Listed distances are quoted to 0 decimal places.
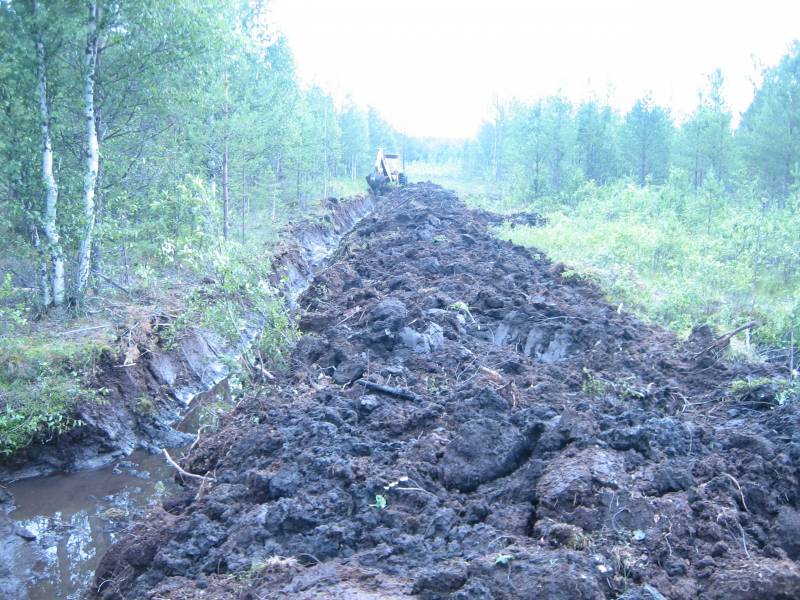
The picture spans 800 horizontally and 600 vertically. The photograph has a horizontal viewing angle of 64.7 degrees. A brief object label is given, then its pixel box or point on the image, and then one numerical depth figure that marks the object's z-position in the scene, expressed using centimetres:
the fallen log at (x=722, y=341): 816
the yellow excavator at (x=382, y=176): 3431
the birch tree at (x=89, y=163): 1101
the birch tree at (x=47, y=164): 1052
